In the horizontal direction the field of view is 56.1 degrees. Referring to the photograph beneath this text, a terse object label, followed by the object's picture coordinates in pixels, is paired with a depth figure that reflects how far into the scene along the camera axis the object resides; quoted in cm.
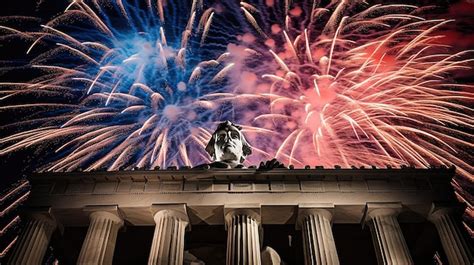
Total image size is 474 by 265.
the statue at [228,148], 2758
